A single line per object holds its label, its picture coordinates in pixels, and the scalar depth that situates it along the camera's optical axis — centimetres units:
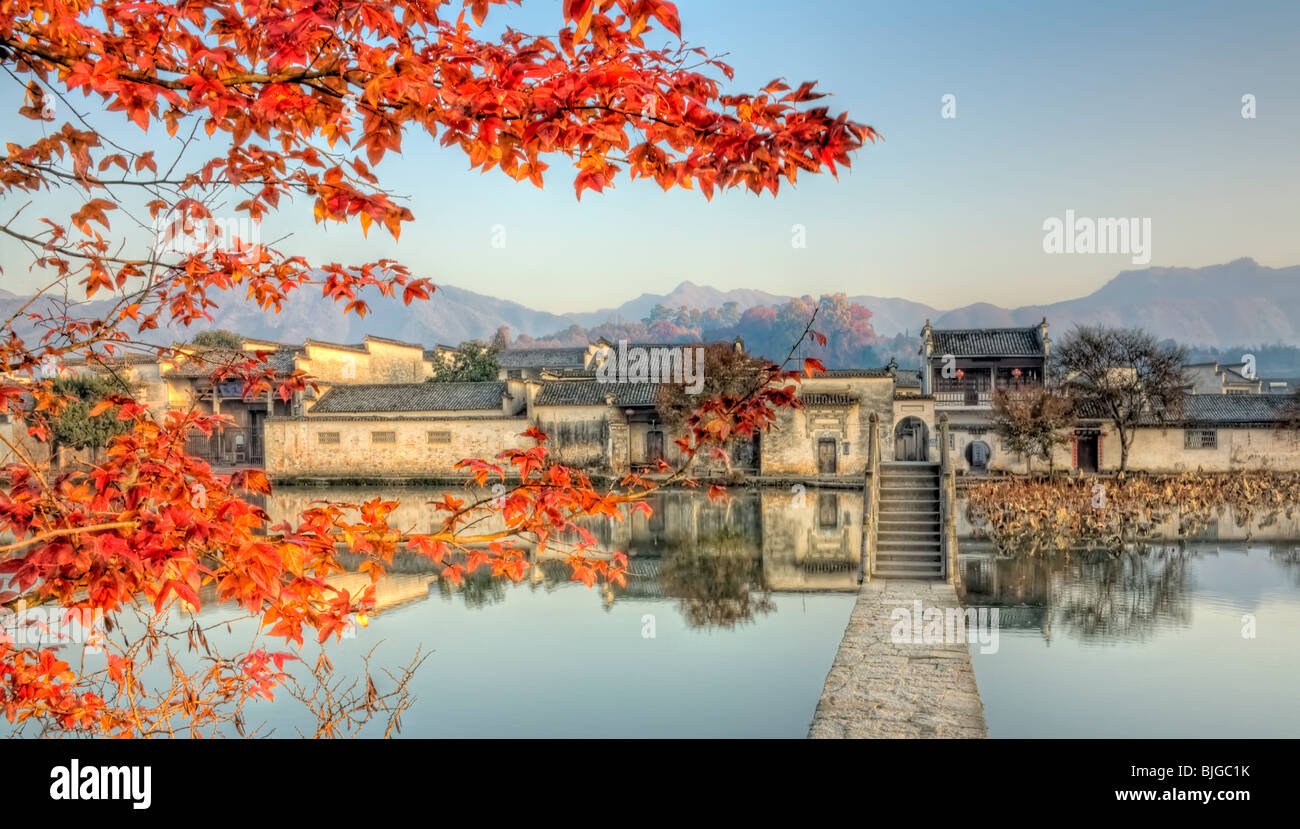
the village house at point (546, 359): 4872
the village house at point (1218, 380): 5109
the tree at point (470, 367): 4134
